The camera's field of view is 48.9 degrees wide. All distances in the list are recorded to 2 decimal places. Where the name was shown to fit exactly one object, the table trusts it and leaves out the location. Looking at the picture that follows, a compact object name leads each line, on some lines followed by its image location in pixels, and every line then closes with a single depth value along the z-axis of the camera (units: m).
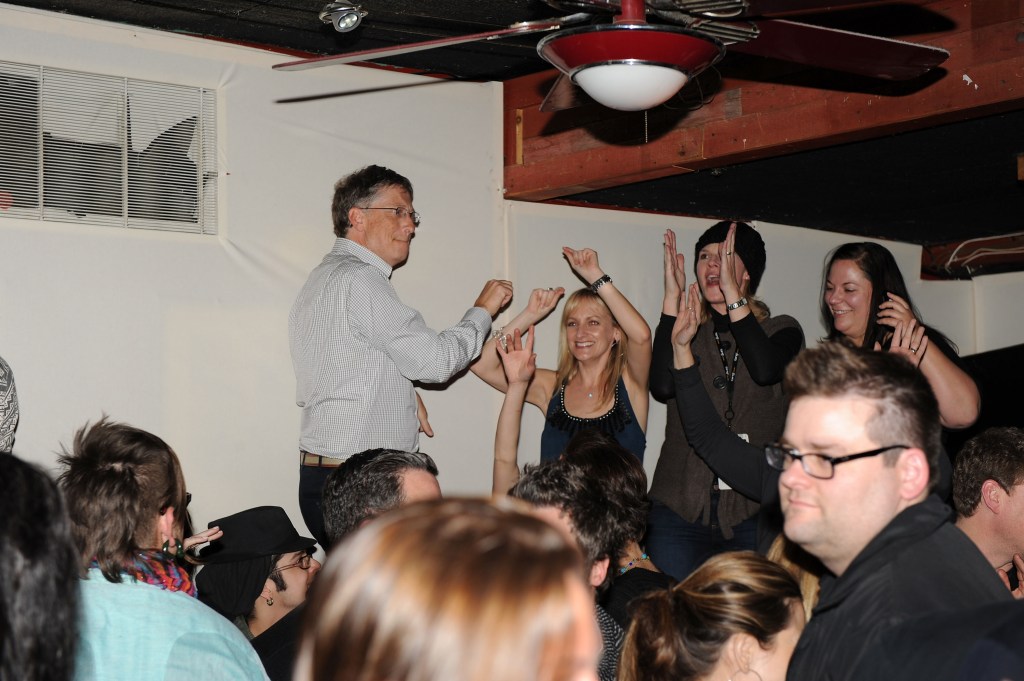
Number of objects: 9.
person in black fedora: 3.73
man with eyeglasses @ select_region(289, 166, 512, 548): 4.03
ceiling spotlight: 3.49
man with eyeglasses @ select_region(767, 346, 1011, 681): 1.65
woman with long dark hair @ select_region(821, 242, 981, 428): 3.71
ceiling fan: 2.54
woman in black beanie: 4.05
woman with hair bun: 2.05
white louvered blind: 3.90
